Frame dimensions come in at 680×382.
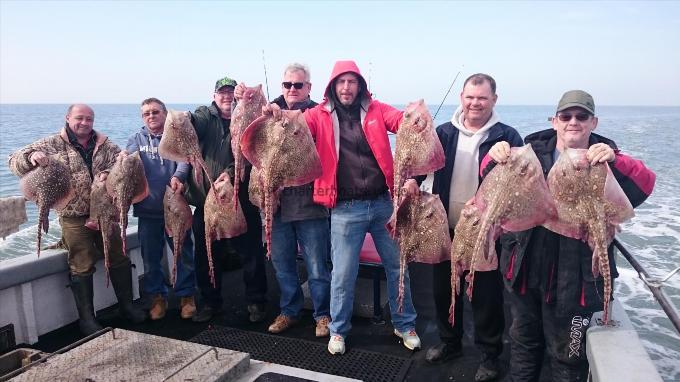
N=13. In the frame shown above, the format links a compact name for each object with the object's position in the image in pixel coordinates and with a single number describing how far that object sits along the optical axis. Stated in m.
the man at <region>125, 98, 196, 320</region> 5.01
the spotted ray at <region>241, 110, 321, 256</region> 3.93
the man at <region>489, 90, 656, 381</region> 3.04
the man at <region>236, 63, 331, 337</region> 4.50
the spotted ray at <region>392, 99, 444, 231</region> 3.46
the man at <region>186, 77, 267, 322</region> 4.90
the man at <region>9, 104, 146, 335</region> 4.62
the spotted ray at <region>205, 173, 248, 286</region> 4.64
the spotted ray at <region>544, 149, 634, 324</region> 2.84
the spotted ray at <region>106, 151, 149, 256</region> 4.58
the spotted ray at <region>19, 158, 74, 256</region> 4.51
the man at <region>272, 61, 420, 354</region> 4.11
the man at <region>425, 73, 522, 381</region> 3.76
